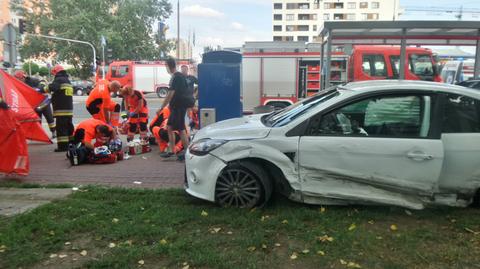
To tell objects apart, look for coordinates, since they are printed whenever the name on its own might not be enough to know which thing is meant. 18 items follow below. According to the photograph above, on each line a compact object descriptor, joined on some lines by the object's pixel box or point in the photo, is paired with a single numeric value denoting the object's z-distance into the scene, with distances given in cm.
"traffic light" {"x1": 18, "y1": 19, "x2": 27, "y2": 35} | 1940
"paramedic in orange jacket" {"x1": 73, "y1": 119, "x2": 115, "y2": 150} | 772
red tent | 627
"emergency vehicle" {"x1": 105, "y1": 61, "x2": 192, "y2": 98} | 3388
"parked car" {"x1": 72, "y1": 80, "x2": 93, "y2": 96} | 3806
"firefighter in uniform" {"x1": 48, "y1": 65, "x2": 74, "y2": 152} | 877
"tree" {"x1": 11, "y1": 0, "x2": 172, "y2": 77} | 4509
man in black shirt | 779
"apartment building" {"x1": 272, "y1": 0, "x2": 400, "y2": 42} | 10806
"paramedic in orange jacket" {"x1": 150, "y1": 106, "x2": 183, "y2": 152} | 860
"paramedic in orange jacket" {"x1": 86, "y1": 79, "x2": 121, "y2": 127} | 869
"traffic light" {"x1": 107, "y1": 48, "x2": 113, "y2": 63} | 3988
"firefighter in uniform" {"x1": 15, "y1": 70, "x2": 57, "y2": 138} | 1050
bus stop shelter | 830
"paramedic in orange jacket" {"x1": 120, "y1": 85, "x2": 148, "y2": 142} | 902
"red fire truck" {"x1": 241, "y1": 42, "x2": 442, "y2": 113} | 1254
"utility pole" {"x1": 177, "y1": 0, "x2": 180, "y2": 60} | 4975
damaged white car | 454
